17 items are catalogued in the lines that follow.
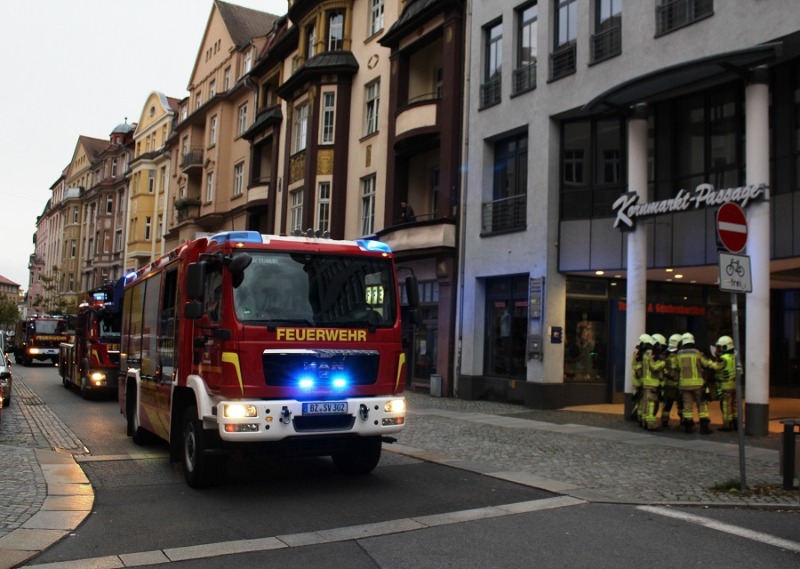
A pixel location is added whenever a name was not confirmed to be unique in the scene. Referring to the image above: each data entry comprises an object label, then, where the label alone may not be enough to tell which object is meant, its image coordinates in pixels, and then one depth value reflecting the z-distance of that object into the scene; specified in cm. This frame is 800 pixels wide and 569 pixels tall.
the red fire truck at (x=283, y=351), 761
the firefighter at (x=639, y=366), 1434
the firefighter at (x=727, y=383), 1362
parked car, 1362
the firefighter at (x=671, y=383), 1384
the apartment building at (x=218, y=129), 3856
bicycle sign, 823
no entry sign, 844
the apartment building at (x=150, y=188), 5209
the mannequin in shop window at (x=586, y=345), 1858
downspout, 2083
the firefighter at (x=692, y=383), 1342
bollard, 838
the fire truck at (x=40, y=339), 3734
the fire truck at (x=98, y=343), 1911
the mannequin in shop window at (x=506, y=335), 1961
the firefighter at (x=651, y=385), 1383
